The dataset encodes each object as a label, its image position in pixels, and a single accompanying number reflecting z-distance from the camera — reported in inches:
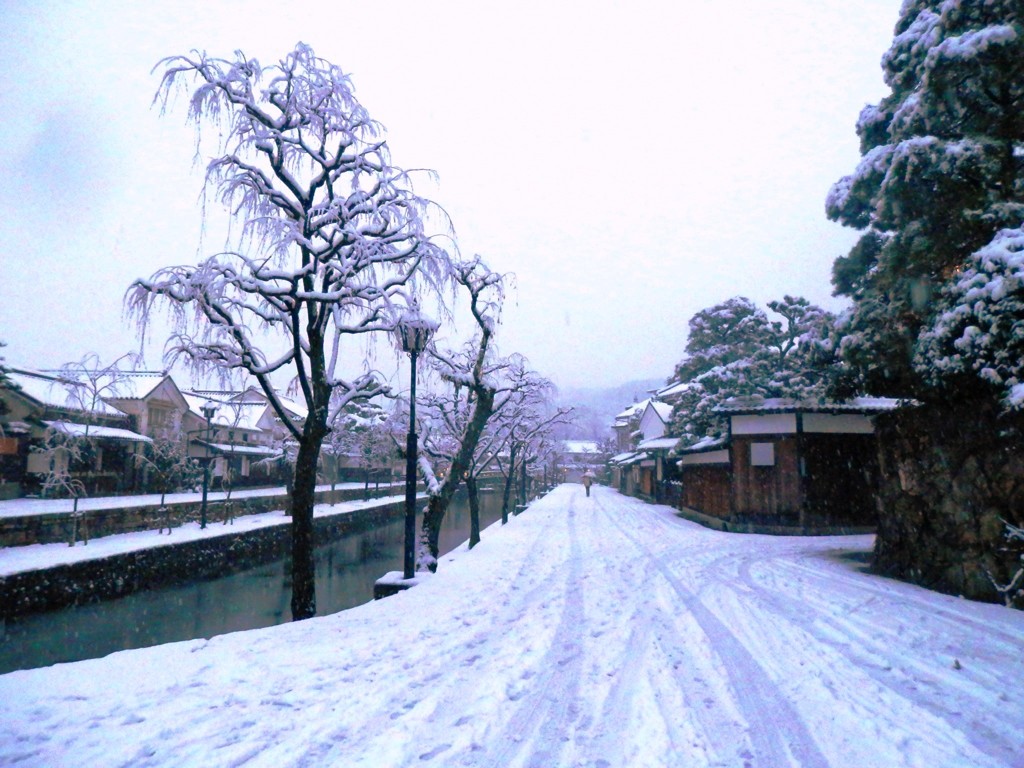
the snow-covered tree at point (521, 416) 774.5
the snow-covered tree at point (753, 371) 729.0
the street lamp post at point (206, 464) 759.7
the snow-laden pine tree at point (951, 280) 276.1
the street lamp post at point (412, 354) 330.6
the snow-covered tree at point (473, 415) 444.1
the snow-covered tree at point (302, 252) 294.5
